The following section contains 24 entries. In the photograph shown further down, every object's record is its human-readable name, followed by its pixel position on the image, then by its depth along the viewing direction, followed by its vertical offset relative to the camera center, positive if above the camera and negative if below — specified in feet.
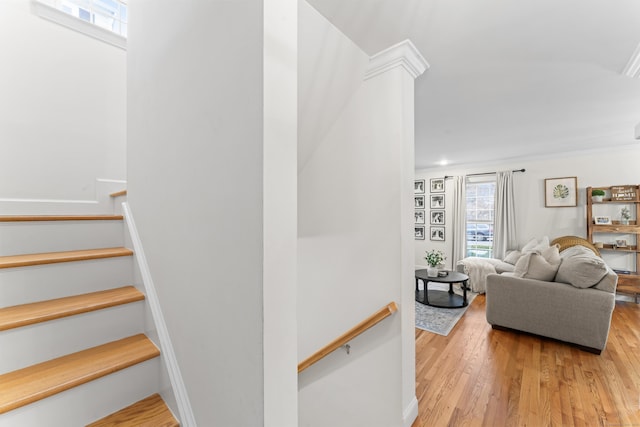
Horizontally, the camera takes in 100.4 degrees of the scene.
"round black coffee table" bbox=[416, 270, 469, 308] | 13.19 -4.51
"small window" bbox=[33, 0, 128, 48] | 6.45 +5.15
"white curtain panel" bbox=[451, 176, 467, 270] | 19.58 -0.71
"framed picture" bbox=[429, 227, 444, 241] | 20.97 -1.65
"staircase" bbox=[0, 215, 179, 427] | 3.01 -1.67
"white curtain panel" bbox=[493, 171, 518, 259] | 17.39 -0.37
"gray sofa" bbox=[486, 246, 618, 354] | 8.66 -3.17
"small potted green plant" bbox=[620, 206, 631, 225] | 14.21 -0.13
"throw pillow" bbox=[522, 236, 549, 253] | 14.66 -1.85
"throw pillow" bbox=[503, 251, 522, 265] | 15.64 -2.68
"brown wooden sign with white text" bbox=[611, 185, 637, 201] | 13.92 +1.07
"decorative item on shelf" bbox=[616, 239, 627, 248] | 14.06 -1.62
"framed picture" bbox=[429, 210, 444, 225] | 20.98 -0.38
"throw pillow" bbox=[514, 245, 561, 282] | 9.84 -2.01
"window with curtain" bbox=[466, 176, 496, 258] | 18.78 -0.13
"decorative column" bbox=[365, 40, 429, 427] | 5.59 +0.87
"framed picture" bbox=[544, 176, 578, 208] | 15.67 +1.24
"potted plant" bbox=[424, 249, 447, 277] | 14.37 -2.70
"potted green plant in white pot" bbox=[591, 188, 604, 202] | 14.47 +0.97
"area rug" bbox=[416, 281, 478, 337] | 10.82 -4.68
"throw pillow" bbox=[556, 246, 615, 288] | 8.79 -1.98
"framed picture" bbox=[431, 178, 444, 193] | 20.92 +2.16
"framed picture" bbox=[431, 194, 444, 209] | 20.93 +0.89
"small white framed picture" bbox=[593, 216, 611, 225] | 14.36 -0.41
